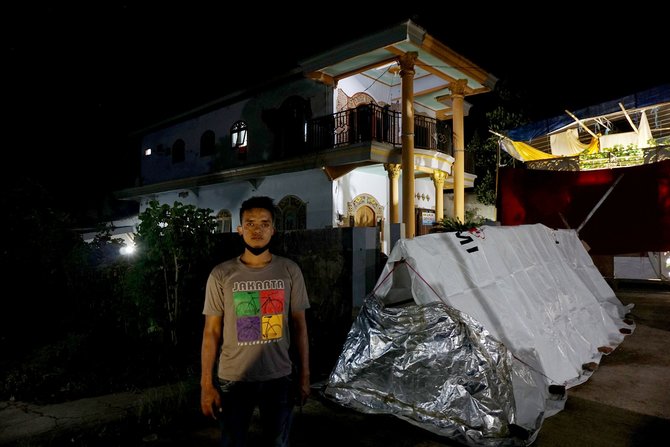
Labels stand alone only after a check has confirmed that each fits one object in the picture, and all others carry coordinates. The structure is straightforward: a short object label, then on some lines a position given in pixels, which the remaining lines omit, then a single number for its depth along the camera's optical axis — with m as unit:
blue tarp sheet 9.64
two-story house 11.73
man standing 2.42
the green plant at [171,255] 5.66
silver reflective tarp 3.30
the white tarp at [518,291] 3.96
